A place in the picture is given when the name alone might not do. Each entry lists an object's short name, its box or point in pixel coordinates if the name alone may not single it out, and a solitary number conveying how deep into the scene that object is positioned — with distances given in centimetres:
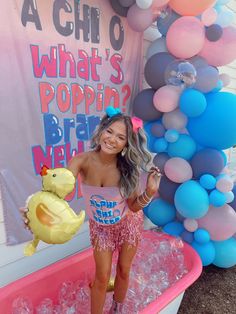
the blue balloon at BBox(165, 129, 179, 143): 179
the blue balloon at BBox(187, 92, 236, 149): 165
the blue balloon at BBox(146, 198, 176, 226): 195
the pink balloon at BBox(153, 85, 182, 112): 174
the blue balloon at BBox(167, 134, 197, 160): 179
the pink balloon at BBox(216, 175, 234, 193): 173
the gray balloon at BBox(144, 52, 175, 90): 179
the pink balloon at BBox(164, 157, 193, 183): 178
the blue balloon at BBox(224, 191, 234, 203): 177
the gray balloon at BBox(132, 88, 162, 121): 187
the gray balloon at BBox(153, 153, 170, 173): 188
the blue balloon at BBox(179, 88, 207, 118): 167
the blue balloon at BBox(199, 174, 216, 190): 174
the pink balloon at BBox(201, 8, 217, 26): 171
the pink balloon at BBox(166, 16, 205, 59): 168
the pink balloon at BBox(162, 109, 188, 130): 180
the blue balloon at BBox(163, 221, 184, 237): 193
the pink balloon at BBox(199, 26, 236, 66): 175
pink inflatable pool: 140
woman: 113
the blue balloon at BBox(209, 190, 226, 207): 173
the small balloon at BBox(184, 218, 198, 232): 184
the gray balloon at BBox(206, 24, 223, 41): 173
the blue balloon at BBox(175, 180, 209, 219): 171
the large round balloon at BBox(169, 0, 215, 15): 166
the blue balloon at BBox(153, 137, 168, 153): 185
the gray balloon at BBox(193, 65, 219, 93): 170
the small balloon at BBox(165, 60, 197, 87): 165
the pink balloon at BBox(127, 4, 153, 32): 169
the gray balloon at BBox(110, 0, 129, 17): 174
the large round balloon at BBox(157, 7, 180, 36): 177
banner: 141
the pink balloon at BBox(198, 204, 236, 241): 180
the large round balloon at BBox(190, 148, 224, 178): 174
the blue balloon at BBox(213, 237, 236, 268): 190
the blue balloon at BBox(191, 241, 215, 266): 185
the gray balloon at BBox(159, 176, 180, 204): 189
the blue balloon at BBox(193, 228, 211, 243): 181
